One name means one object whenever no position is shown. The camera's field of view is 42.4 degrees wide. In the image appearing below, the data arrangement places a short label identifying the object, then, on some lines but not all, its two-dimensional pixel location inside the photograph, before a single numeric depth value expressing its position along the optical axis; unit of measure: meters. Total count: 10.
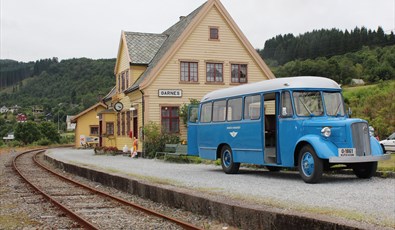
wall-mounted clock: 34.65
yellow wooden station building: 29.91
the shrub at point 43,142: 75.50
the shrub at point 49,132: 82.94
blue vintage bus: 12.84
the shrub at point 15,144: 74.76
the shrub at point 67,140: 84.81
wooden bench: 23.77
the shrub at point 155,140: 27.89
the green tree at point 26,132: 81.06
